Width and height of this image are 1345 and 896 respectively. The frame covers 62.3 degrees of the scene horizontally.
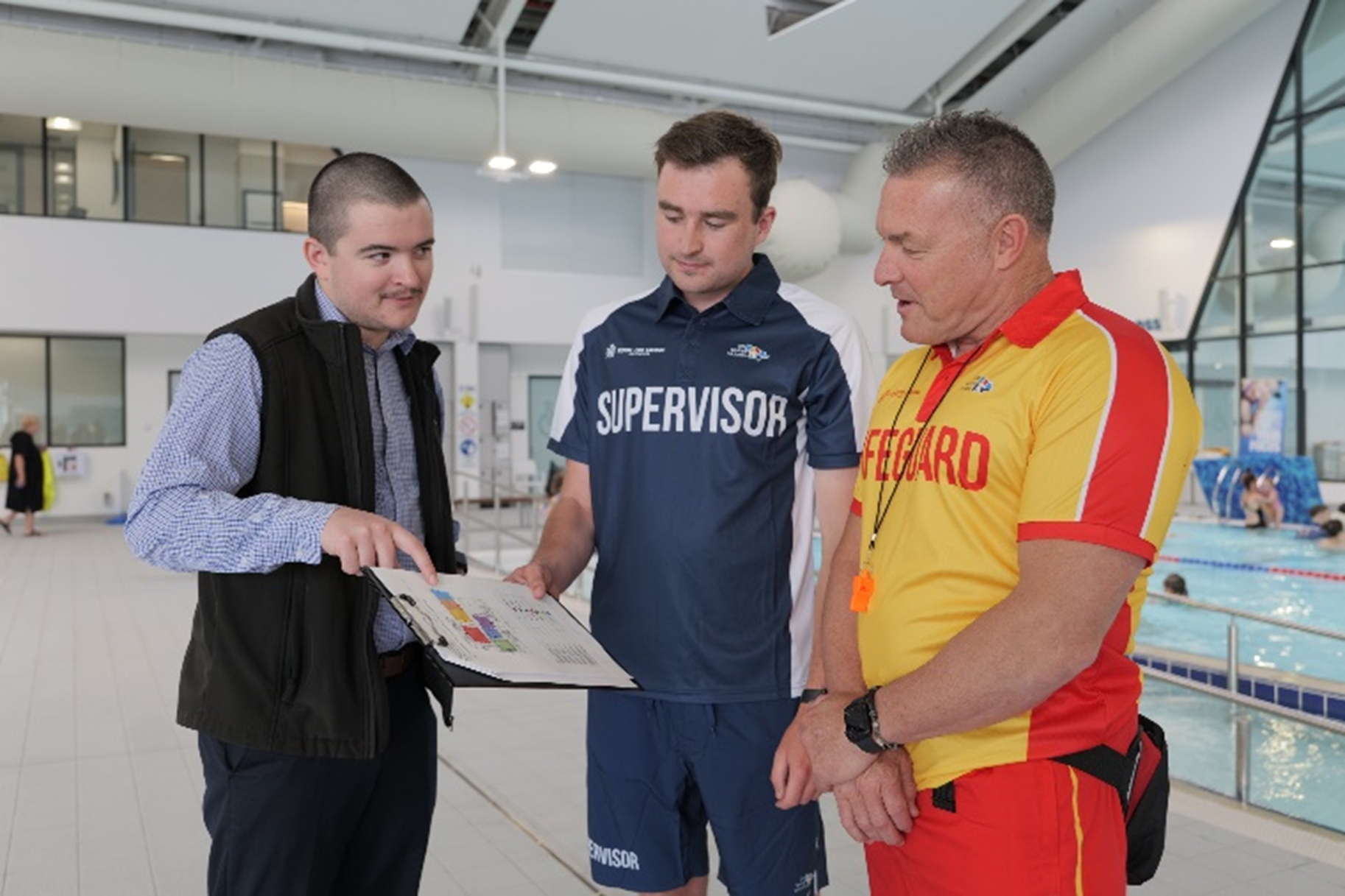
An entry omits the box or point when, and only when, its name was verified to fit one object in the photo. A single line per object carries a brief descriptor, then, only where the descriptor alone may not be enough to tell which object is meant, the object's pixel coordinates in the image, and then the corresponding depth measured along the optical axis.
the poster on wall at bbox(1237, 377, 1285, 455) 15.30
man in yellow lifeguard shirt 1.33
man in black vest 1.67
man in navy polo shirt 2.01
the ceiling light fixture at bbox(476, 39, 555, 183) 13.59
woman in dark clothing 14.09
